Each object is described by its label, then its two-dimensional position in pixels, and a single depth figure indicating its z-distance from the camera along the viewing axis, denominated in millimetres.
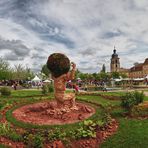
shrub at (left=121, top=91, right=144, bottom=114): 8118
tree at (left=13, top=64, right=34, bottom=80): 52417
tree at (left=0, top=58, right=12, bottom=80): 42235
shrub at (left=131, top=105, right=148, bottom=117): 8137
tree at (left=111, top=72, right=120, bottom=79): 56199
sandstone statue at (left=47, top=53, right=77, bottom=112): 9035
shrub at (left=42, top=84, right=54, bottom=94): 14968
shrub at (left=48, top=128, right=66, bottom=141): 6059
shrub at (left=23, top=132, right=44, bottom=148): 5693
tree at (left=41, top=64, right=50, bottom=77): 50163
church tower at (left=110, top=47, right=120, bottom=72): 82101
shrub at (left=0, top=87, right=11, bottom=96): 14204
